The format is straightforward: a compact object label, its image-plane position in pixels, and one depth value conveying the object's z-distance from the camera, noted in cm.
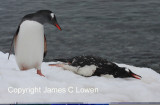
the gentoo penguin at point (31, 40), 1102
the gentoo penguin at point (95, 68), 1212
